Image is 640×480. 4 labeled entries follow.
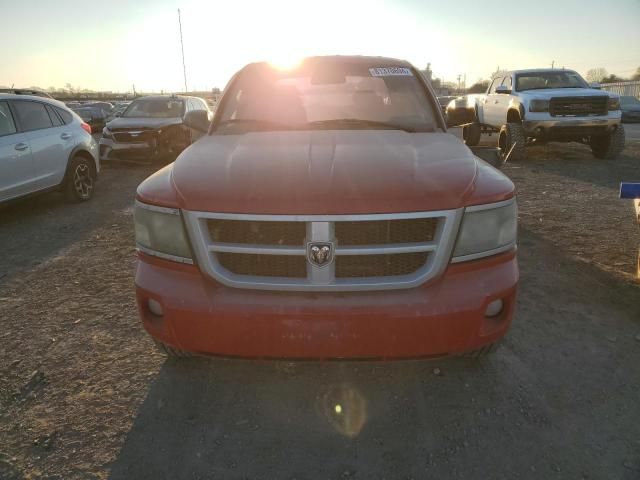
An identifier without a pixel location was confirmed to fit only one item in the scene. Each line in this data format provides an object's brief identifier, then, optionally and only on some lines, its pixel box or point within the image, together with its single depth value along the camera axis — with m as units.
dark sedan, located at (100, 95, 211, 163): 10.20
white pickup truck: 9.55
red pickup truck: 1.84
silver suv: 5.50
